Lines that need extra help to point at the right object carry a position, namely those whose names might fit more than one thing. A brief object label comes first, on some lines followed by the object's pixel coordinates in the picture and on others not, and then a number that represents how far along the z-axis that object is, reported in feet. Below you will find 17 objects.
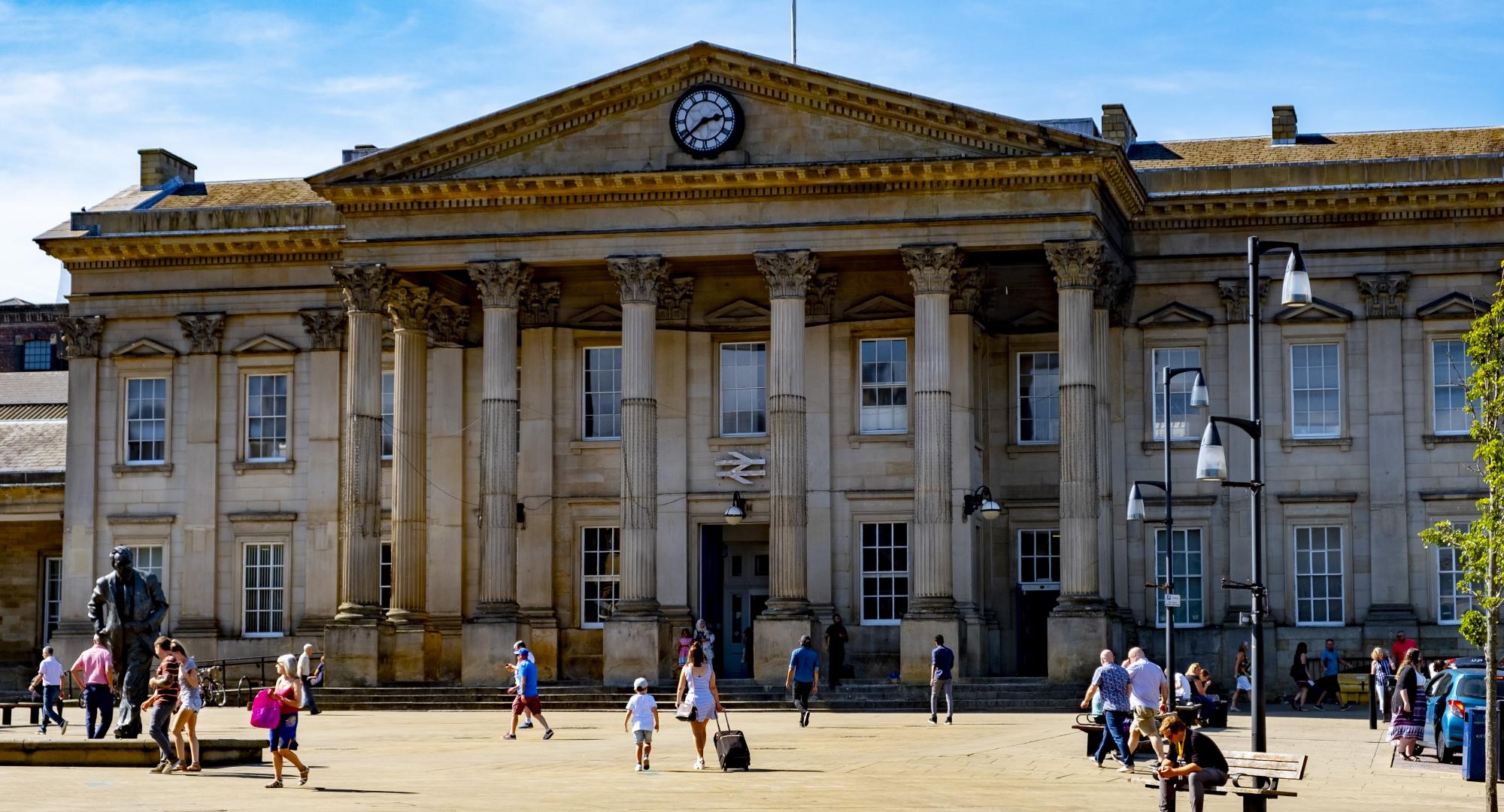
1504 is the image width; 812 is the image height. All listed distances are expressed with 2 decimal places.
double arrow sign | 151.02
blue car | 92.53
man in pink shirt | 94.27
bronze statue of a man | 90.38
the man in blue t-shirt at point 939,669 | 117.39
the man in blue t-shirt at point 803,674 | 116.37
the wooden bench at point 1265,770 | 70.13
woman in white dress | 87.66
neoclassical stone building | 139.33
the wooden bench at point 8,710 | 122.56
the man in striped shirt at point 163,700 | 82.33
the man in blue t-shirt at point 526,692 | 108.99
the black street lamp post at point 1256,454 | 78.18
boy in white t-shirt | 86.69
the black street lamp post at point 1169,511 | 121.70
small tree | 72.64
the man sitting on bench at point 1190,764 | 66.08
